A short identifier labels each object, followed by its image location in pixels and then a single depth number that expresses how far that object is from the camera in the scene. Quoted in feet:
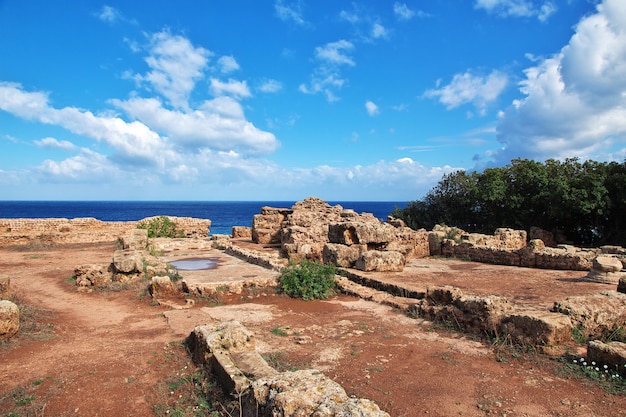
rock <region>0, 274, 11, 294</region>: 30.01
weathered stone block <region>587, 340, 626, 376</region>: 15.93
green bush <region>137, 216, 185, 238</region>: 73.36
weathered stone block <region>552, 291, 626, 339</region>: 20.75
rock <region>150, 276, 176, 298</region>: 32.07
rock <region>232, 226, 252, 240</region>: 83.56
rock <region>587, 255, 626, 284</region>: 34.60
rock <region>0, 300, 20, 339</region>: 20.70
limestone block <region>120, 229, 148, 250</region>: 54.60
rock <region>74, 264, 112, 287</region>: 35.55
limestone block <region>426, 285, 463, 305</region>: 25.14
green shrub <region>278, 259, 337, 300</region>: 32.53
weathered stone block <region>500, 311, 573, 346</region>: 18.84
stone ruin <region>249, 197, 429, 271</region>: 40.17
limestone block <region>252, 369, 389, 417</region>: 10.03
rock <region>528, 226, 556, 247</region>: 67.87
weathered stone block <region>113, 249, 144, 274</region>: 36.83
